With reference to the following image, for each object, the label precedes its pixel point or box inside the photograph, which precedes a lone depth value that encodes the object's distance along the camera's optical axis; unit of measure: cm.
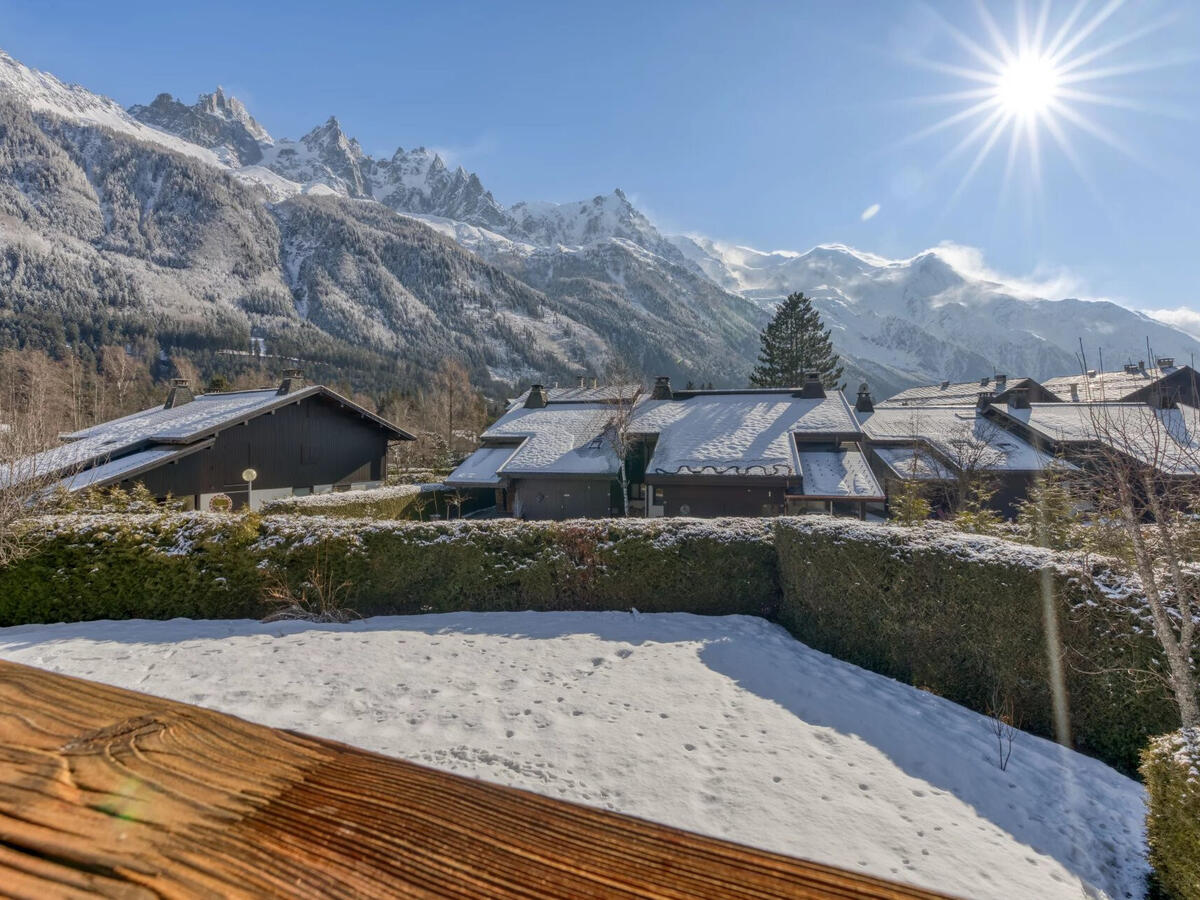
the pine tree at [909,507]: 1118
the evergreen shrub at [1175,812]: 290
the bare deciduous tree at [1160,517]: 466
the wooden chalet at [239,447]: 1730
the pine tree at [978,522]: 946
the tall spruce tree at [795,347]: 4297
